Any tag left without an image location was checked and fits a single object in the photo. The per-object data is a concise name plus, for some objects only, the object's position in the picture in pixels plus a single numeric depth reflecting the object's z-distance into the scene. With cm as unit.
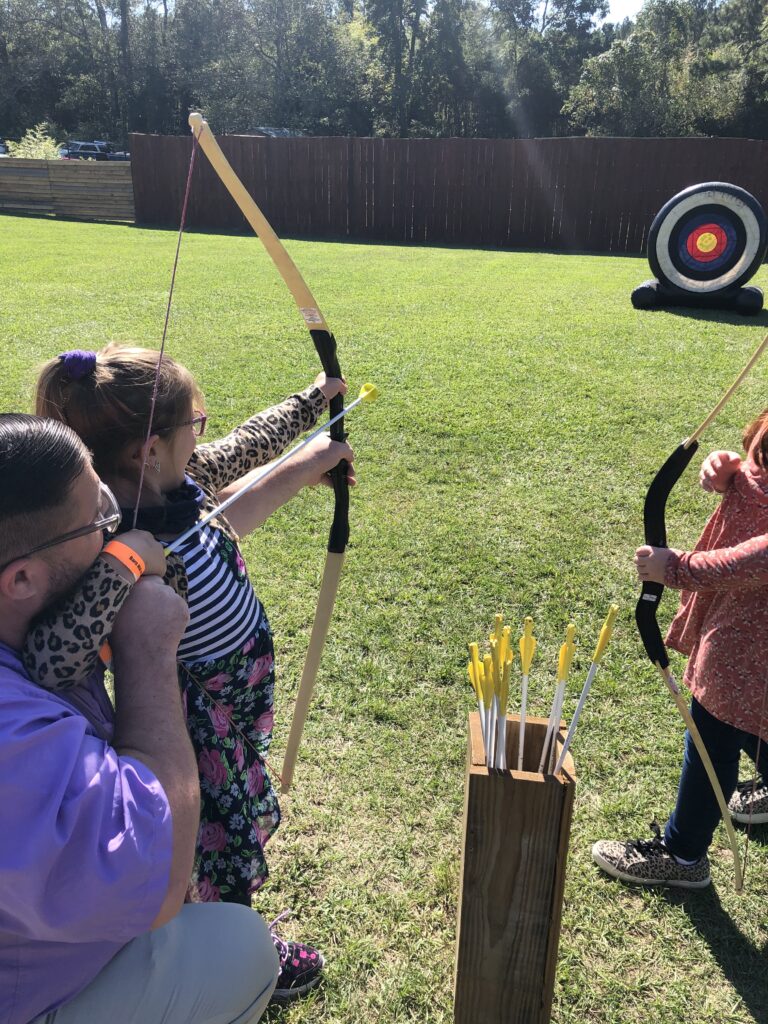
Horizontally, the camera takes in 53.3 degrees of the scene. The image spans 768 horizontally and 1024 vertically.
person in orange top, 164
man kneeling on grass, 84
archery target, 788
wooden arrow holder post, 137
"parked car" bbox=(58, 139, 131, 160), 2837
